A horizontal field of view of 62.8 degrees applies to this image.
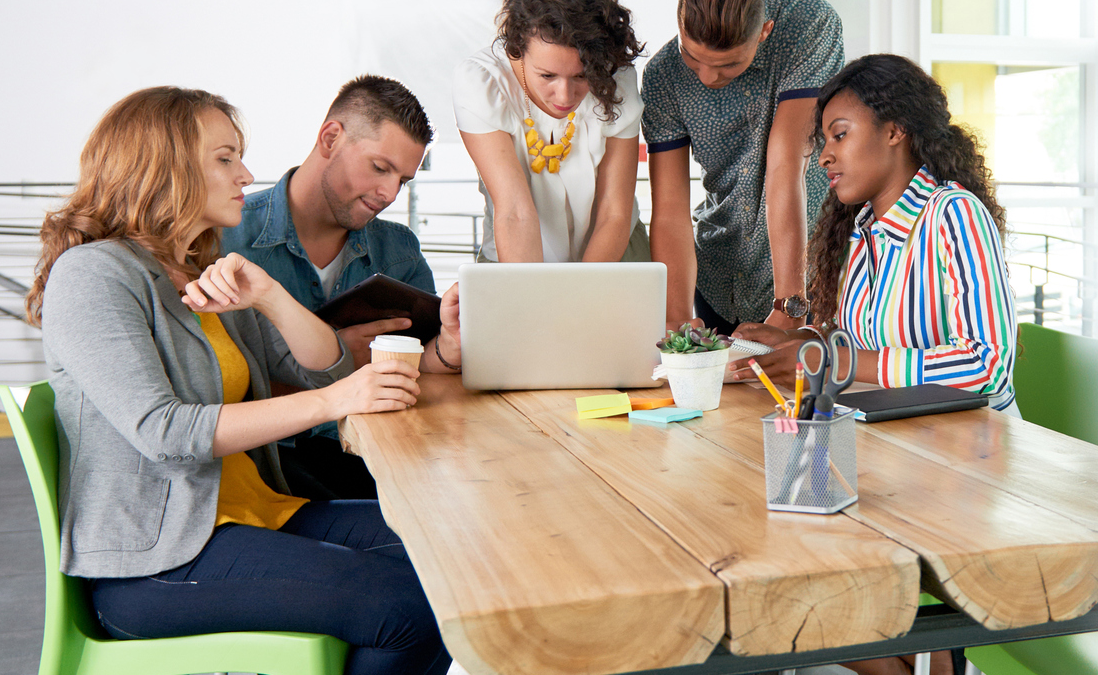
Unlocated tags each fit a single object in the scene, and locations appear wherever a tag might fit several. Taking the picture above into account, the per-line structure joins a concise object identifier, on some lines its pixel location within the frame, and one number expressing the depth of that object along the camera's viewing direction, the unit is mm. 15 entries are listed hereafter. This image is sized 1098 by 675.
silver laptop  1332
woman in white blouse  1735
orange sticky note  1263
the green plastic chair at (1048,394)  1219
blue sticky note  1182
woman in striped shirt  1375
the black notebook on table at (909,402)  1144
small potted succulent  1246
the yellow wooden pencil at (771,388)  875
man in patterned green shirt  1995
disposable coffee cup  1333
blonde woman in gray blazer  1153
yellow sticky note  1220
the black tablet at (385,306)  1574
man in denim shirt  1932
